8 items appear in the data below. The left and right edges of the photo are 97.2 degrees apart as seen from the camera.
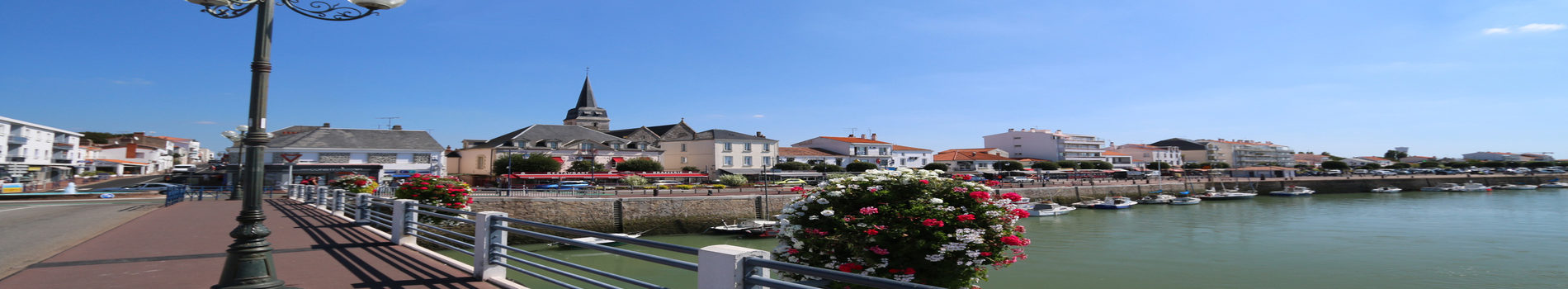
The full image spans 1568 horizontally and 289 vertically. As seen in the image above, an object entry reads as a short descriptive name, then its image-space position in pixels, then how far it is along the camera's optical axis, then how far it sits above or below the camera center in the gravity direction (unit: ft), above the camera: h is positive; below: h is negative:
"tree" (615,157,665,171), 183.83 +4.89
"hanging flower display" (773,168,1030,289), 24.03 -1.72
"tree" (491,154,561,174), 166.61 +4.97
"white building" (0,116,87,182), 167.13 +10.52
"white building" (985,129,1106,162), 305.12 +15.17
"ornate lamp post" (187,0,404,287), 16.46 -0.61
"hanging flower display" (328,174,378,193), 67.81 +0.25
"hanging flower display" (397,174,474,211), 46.47 -0.35
